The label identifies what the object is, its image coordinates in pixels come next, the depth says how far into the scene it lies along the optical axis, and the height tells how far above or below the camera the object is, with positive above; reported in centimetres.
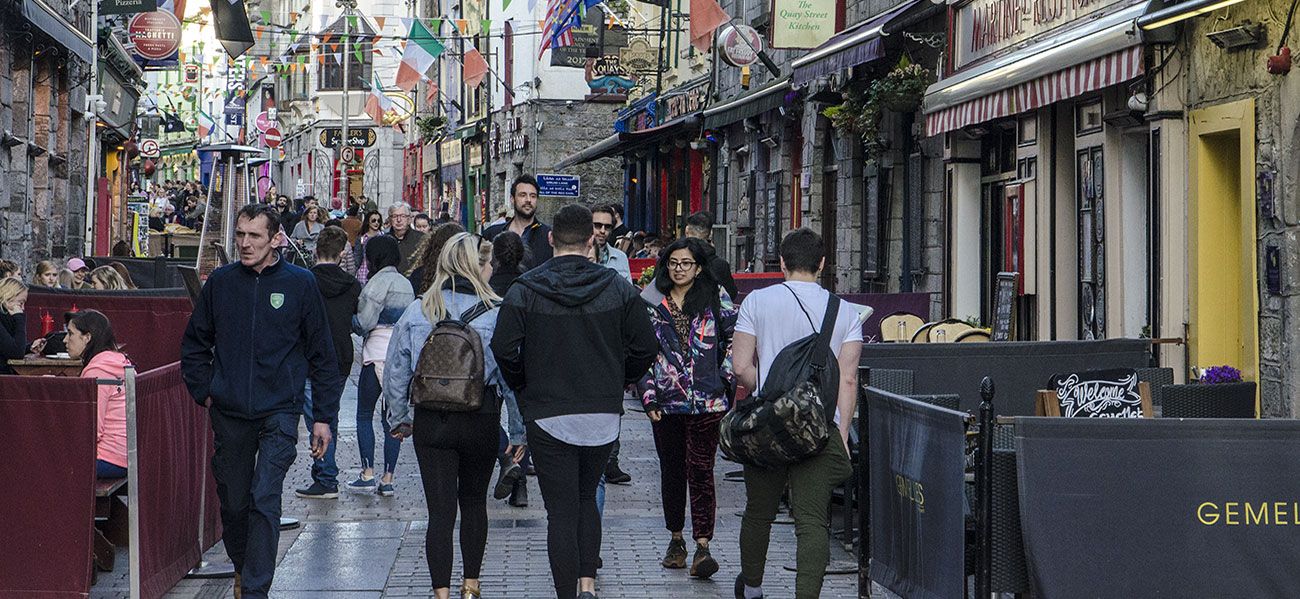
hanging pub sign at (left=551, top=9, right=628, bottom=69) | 3794 +626
